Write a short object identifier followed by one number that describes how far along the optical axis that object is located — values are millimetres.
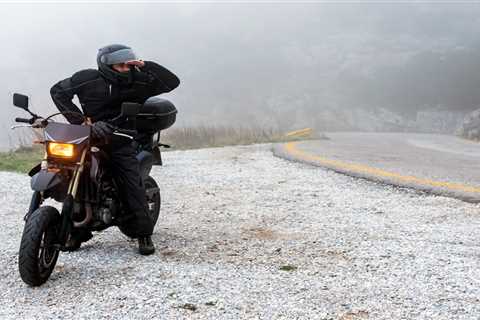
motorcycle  4164
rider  4949
